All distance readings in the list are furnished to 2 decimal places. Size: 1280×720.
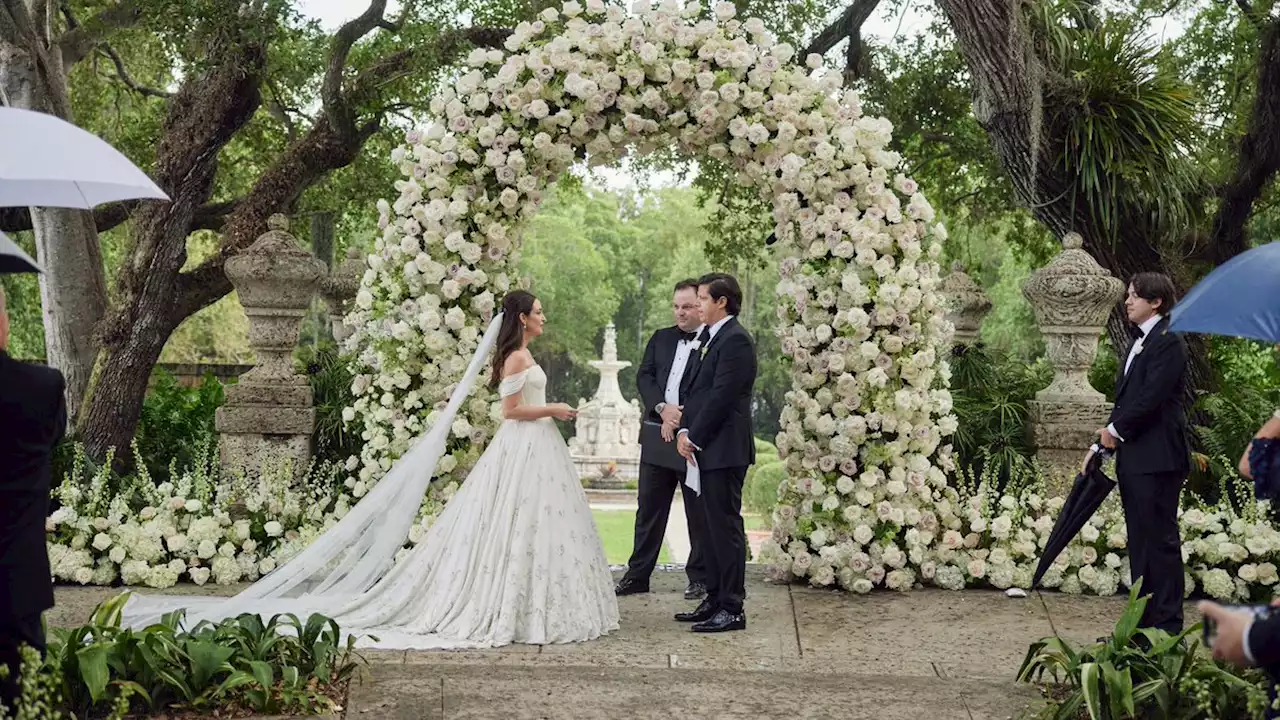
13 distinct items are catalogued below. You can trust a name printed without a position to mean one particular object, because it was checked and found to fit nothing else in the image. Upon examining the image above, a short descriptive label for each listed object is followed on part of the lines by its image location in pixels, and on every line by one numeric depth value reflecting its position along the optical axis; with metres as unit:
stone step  5.27
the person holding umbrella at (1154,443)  5.98
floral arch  7.77
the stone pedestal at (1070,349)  8.71
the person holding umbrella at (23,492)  3.68
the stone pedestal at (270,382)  8.65
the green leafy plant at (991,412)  9.23
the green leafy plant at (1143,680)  4.78
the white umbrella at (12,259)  3.77
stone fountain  30.39
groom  6.60
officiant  7.15
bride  6.41
